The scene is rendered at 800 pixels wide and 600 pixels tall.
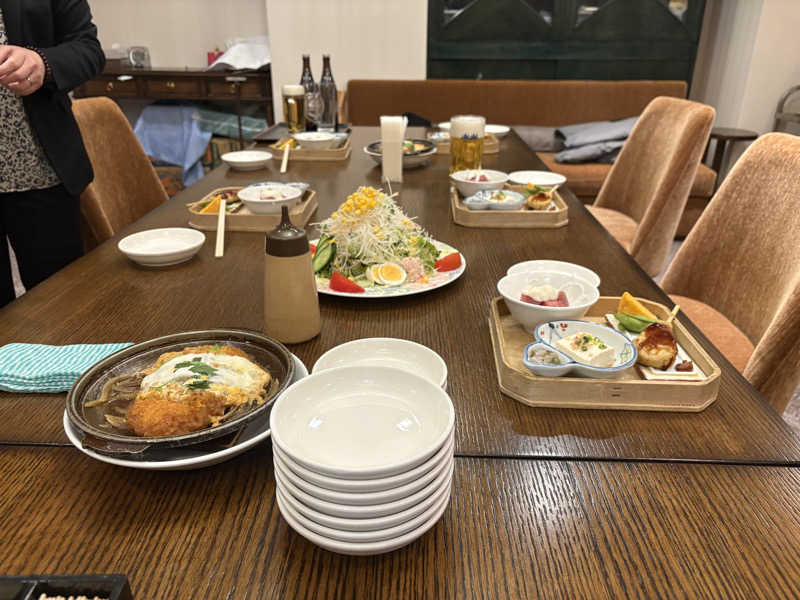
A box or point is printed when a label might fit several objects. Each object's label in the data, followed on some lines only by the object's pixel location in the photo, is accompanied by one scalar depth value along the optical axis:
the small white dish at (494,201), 1.54
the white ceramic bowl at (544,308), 0.90
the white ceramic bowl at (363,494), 0.50
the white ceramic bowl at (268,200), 1.47
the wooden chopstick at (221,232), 1.31
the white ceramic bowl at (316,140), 2.21
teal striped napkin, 0.80
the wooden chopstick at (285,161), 2.06
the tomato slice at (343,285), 1.08
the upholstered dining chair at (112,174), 1.80
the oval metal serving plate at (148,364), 0.61
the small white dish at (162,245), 1.21
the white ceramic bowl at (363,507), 0.51
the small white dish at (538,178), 1.87
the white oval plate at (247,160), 2.07
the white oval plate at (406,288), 1.08
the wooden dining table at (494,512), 0.54
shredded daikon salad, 1.15
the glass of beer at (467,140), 1.88
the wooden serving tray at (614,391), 0.77
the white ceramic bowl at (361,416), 0.59
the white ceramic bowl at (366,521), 0.51
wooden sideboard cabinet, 4.48
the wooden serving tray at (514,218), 1.52
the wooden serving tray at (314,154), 2.21
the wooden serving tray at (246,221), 1.46
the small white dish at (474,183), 1.71
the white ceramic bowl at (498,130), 2.67
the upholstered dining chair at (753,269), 1.08
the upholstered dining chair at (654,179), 1.91
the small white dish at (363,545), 0.52
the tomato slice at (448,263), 1.19
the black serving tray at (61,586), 0.44
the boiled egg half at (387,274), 1.11
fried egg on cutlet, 0.64
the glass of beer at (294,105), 2.46
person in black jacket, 1.48
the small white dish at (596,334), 0.77
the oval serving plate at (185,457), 0.61
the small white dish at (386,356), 0.80
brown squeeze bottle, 0.87
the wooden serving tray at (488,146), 2.42
